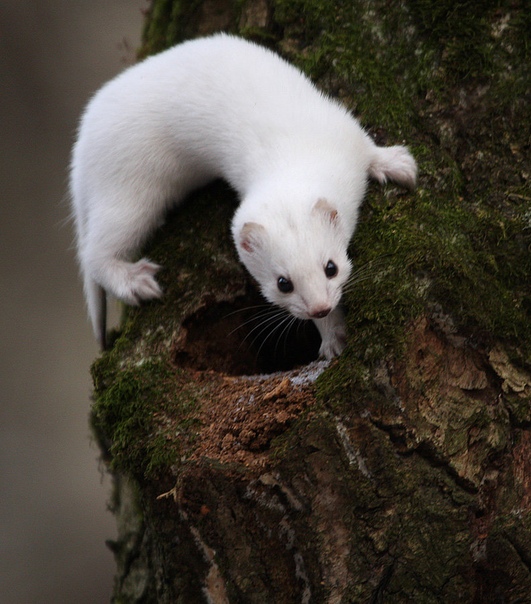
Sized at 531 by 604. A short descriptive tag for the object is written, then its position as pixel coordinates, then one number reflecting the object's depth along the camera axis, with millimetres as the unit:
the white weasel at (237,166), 7008
